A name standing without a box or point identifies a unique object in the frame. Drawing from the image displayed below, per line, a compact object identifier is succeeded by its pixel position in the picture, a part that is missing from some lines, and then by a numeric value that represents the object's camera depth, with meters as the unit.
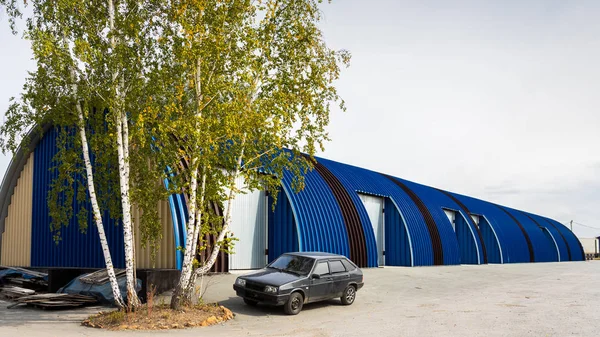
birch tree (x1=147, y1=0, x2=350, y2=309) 12.16
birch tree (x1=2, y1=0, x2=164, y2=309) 11.95
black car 12.83
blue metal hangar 18.76
